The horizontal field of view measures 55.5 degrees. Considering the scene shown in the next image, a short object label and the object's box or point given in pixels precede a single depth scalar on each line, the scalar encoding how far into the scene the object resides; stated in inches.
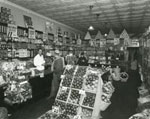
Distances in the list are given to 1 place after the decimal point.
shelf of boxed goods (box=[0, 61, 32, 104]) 133.1
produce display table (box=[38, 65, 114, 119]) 121.5
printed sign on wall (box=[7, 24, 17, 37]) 200.4
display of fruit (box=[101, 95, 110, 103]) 133.8
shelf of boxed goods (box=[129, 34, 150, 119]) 109.0
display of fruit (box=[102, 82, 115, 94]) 141.6
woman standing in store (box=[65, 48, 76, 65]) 263.1
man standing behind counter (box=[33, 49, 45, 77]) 182.4
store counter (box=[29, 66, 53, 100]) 176.4
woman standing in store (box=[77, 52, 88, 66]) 313.1
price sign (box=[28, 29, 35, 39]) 241.8
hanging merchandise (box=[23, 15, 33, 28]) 243.4
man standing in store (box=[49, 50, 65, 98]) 198.4
